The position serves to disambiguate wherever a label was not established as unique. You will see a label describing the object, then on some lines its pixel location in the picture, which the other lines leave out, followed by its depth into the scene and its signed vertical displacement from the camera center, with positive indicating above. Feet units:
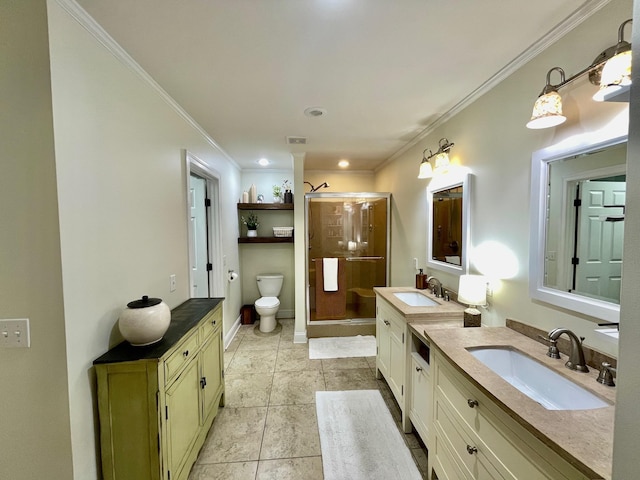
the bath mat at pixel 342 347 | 10.46 -4.99
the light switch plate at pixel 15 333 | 3.50 -1.35
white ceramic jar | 4.26 -1.51
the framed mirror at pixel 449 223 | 6.80 +0.13
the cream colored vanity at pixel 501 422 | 2.44 -2.12
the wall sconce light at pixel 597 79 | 3.11 +1.90
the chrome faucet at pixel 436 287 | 7.88 -1.79
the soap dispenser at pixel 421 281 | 8.75 -1.78
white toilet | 12.28 -3.41
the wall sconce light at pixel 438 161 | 7.30 +1.91
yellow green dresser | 4.03 -2.86
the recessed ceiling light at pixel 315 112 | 7.19 +3.23
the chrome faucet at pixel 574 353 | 3.72 -1.80
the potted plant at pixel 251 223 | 13.82 +0.30
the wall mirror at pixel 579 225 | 3.67 +0.01
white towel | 12.29 -2.13
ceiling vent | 9.52 +3.23
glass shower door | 12.31 -1.24
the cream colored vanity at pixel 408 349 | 5.89 -3.01
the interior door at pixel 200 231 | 10.03 -0.07
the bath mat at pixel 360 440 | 5.38 -4.93
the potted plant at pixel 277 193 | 13.70 +1.83
